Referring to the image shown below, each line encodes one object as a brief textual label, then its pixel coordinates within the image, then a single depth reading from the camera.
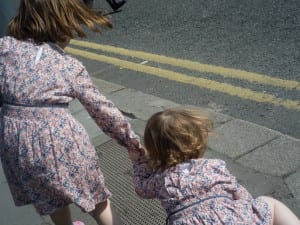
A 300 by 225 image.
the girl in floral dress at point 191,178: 2.09
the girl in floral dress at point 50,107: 2.30
